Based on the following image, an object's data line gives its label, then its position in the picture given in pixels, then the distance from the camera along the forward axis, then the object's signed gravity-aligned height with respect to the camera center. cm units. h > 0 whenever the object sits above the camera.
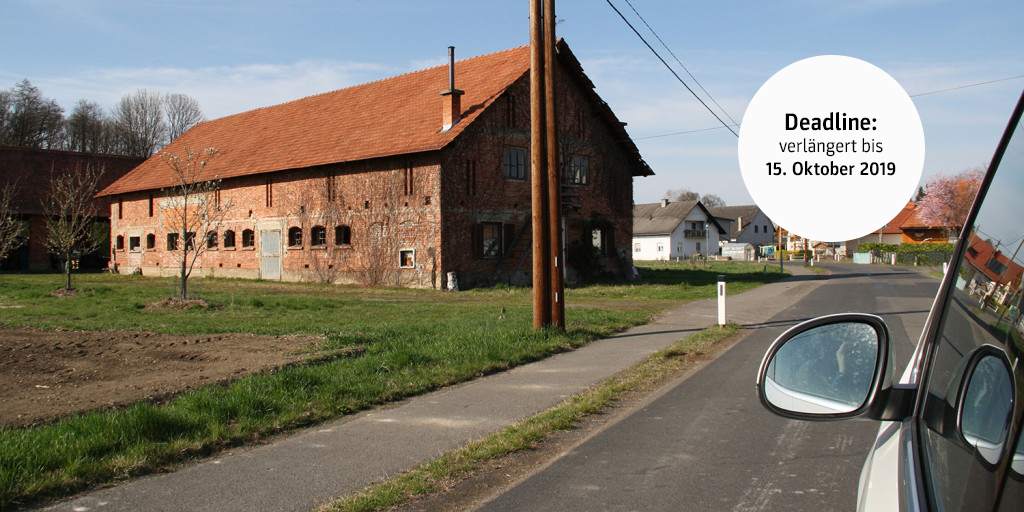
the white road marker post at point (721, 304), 1490 -96
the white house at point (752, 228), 9294 +344
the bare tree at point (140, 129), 7550 +1336
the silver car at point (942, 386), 134 -32
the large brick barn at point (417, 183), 2744 +305
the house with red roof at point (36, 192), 4372 +415
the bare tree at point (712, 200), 11850 +901
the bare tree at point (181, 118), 7700 +1457
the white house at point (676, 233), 8162 +263
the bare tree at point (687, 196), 11274 +940
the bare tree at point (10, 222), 2189 +146
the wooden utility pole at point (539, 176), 1227 +136
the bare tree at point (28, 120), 6128 +1179
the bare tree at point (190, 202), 1917 +221
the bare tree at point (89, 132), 7156 +1247
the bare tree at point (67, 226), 2406 +132
